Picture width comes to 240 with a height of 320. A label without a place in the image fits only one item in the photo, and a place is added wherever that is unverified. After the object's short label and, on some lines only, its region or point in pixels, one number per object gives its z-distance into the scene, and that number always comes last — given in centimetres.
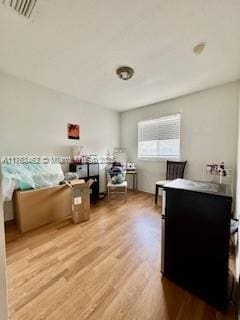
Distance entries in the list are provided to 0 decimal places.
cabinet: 113
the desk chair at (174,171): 330
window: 354
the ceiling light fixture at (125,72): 219
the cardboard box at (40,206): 224
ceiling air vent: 122
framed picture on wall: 335
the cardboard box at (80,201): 252
